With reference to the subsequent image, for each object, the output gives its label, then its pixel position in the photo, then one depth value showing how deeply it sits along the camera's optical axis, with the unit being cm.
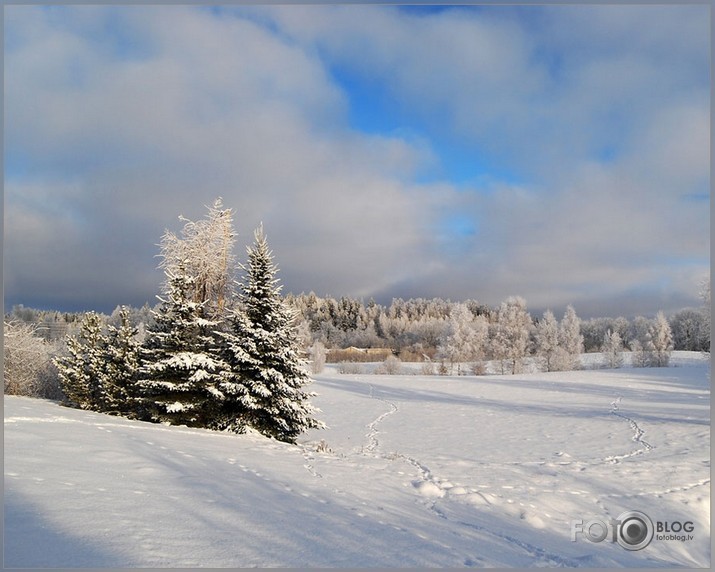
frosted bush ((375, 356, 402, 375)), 5759
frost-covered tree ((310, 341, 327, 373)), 5434
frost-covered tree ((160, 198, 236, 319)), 1331
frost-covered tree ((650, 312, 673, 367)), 5384
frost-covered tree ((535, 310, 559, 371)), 5734
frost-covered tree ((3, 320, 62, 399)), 2153
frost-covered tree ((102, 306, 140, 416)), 1586
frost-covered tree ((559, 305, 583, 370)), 5731
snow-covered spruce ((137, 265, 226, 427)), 1201
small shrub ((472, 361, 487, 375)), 5675
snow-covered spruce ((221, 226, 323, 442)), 1220
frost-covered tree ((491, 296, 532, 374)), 5803
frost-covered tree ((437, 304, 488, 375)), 5981
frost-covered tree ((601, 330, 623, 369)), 5794
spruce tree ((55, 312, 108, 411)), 1881
